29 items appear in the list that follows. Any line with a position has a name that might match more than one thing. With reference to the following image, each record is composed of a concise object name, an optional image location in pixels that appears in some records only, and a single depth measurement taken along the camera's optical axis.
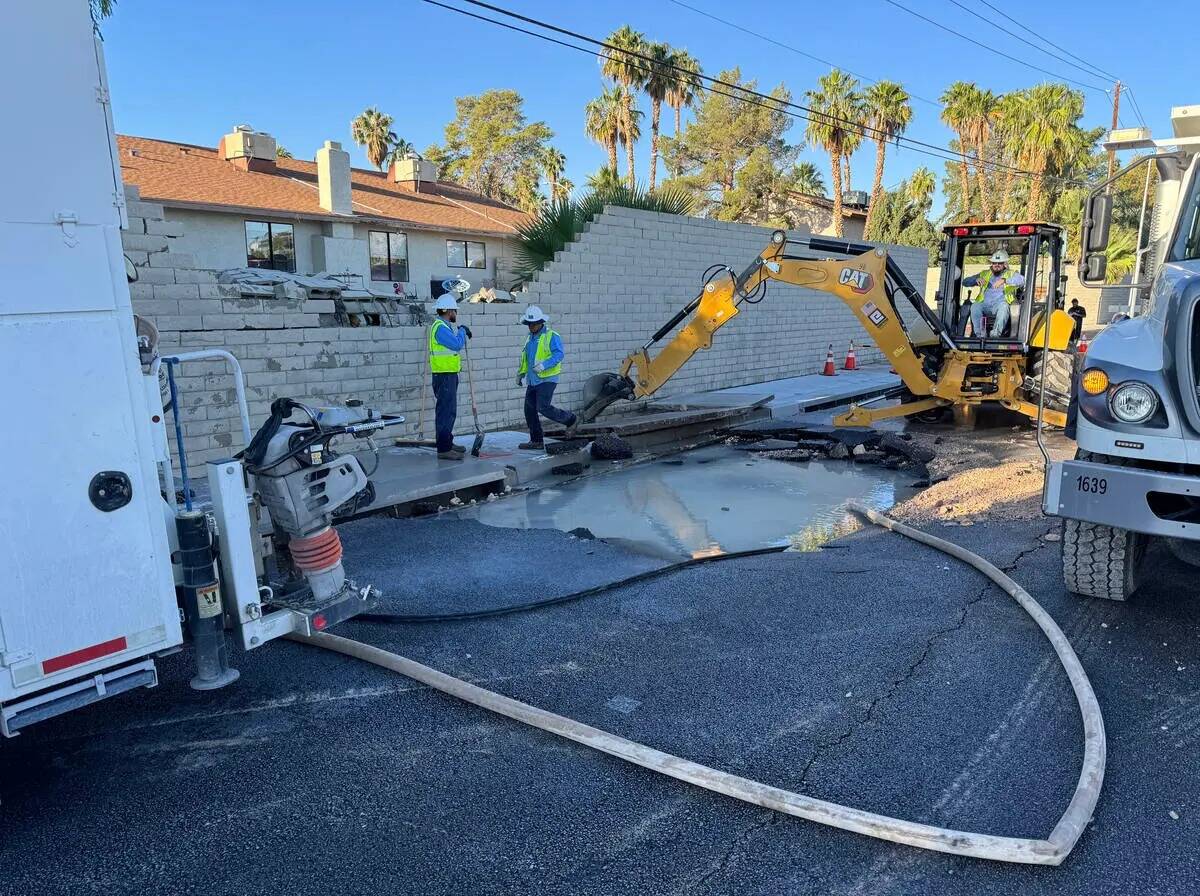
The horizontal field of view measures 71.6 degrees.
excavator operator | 11.78
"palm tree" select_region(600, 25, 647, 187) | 37.69
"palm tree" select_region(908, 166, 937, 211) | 42.88
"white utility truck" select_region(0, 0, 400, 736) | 2.71
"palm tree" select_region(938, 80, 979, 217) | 40.59
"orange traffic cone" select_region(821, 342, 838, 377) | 19.11
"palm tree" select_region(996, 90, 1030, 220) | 38.78
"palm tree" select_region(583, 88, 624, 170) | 41.05
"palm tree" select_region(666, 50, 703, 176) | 38.84
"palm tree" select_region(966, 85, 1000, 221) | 40.12
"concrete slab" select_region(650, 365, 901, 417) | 14.17
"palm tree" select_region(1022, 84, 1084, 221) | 37.53
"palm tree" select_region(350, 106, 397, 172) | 43.25
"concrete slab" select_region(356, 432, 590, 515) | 7.75
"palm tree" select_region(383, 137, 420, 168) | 44.27
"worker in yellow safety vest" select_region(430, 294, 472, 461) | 9.26
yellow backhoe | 10.99
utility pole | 34.88
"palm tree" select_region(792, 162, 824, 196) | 44.62
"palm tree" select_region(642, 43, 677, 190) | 37.50
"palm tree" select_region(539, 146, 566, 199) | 45.91
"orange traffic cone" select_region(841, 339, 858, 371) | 20.42
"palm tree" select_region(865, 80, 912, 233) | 38.38
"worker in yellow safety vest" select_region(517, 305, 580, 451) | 9.95
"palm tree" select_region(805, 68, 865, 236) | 38.09
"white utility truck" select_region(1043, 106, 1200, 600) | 4.09
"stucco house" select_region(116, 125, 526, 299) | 20.48
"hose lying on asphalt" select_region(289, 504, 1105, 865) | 2.73
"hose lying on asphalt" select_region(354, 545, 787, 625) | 4.89
